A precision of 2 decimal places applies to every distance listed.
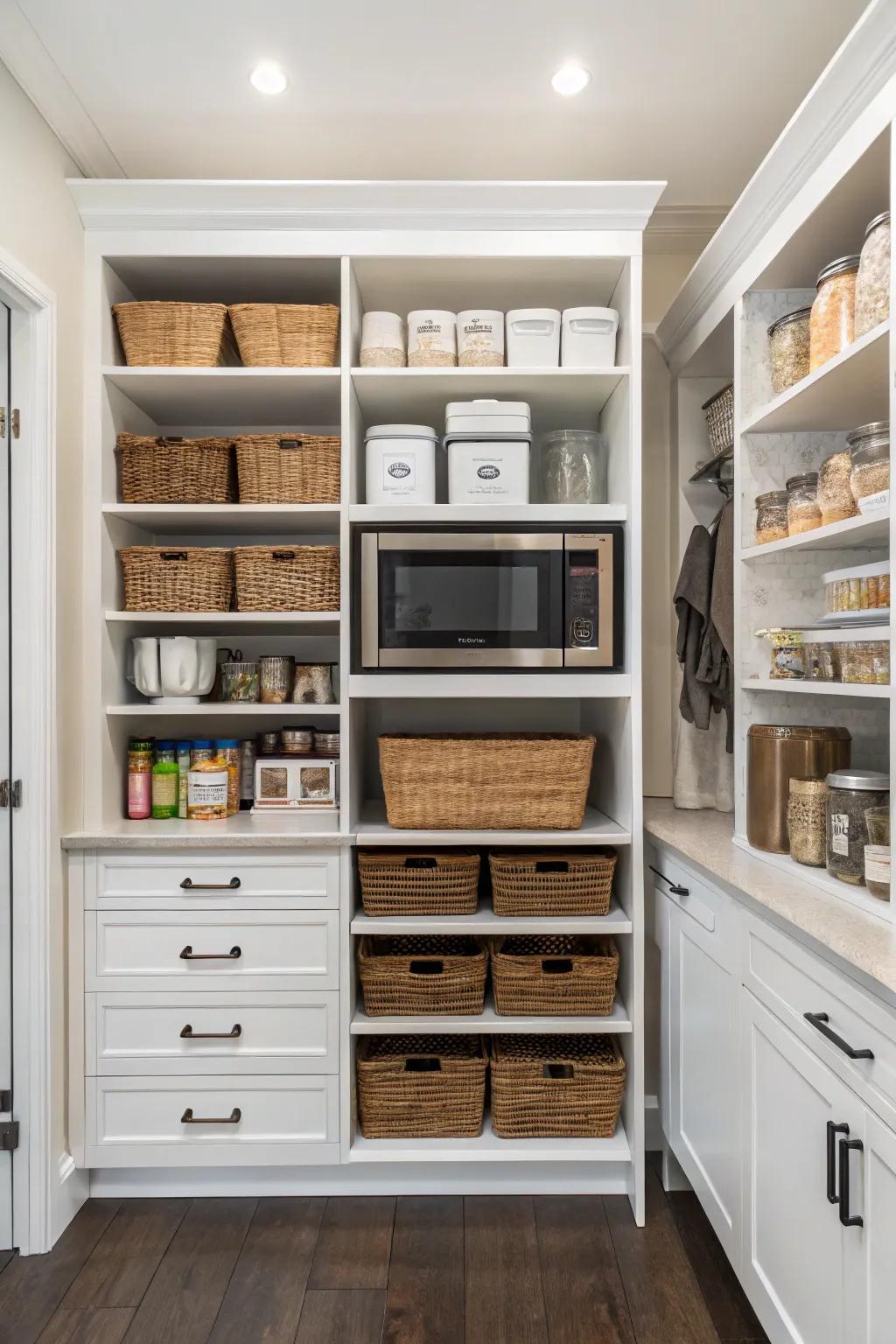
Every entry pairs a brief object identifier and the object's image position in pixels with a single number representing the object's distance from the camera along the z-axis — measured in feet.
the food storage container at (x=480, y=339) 7.14
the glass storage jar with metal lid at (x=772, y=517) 6.25
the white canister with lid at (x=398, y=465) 7.12
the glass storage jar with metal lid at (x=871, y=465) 4.82
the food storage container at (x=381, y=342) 7.17
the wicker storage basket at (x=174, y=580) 7.29
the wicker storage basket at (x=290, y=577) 7.25
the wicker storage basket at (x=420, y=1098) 7.02
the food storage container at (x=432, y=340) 7.16
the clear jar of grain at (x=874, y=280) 4.69
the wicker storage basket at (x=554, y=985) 7.00
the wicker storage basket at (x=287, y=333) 7.12
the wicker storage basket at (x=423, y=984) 7.02
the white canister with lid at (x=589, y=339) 7.13
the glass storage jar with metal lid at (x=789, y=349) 6.03
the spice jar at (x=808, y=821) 5.61
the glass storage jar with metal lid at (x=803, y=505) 5.84
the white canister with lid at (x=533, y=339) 7.14
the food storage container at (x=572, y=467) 7.51
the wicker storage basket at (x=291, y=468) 7.23
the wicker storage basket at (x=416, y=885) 7.04
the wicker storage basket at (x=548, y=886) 7.01
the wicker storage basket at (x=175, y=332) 7.14
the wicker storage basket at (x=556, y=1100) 7.02
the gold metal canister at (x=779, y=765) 5.89
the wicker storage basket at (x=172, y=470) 7.30
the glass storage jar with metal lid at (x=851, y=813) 5.04
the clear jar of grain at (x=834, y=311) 5.25
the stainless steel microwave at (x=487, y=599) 6.95
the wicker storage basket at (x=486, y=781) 6.95
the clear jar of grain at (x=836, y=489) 5.37
